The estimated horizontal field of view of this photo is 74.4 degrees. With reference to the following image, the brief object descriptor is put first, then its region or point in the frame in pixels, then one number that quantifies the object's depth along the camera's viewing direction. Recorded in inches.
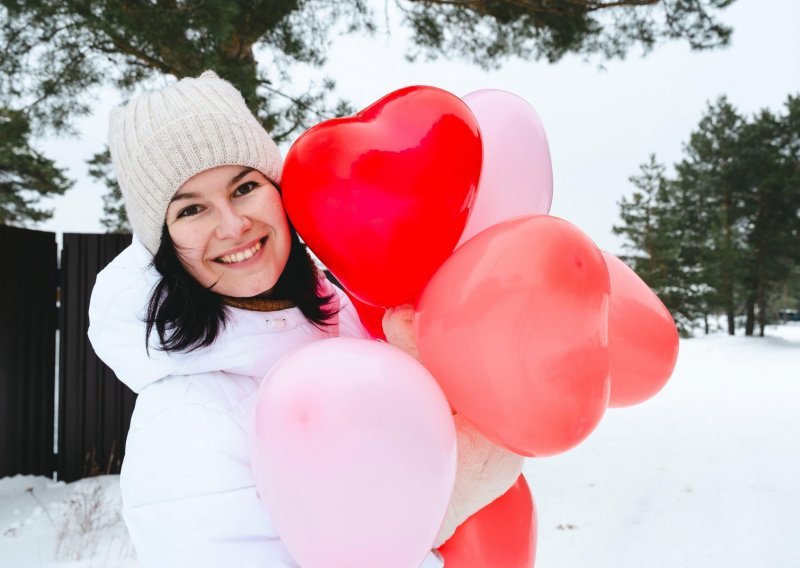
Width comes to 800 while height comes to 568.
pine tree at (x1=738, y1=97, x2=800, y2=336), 733.3
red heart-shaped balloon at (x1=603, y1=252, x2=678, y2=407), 45.4
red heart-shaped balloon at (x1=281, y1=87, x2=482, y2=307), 35.3
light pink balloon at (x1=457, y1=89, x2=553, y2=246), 43.8
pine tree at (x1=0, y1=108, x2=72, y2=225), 453.4
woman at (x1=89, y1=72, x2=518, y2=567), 36.3
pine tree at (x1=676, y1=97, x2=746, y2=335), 790.5
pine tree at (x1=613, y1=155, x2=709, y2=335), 849.5
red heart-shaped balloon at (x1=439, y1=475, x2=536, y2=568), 44.6
